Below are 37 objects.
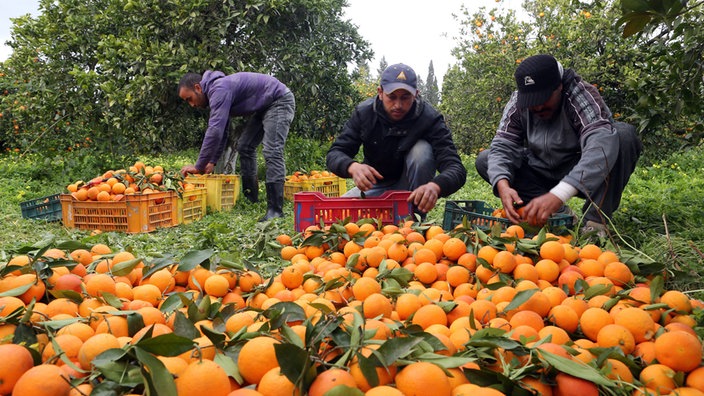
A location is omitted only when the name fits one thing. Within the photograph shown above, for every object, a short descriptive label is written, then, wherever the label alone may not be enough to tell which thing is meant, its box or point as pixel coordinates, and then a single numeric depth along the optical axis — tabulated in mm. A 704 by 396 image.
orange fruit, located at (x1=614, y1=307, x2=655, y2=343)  1320
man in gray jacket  2645
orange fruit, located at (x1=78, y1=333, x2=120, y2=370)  1046
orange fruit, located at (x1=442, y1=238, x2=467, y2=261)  2029
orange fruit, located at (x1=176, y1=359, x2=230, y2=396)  926
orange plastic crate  4227
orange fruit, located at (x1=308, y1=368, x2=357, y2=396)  923
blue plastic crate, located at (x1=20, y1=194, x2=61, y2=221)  4586
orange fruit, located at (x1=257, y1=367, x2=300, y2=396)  935
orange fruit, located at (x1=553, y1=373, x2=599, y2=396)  1015
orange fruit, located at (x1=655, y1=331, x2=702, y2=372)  1159
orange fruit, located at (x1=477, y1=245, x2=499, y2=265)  1909
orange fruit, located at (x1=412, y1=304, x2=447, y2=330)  1410
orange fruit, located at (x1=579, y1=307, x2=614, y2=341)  1382
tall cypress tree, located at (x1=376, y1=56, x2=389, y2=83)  53762
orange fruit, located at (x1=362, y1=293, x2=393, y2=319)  1475
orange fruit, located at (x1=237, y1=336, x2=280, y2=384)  1011
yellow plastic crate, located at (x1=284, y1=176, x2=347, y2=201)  5828
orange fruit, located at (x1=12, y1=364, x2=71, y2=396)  941
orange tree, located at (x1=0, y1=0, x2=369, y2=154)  5809
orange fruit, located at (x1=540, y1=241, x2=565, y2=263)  1885
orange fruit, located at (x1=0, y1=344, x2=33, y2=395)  984
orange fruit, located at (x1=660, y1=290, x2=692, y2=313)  1483
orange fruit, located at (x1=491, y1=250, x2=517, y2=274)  1822
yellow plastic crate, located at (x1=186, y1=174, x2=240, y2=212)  5406
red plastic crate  3090
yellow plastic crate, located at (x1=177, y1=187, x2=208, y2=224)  4738
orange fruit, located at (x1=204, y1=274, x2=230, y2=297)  1698
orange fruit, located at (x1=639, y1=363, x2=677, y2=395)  1102
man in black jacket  3404
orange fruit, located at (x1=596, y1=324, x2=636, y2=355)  1271
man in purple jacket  4824
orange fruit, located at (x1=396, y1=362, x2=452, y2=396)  945
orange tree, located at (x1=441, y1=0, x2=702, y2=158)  2984
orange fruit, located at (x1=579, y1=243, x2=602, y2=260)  1912
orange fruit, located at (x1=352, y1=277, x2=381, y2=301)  1650
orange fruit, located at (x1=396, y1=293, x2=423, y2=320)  1491
